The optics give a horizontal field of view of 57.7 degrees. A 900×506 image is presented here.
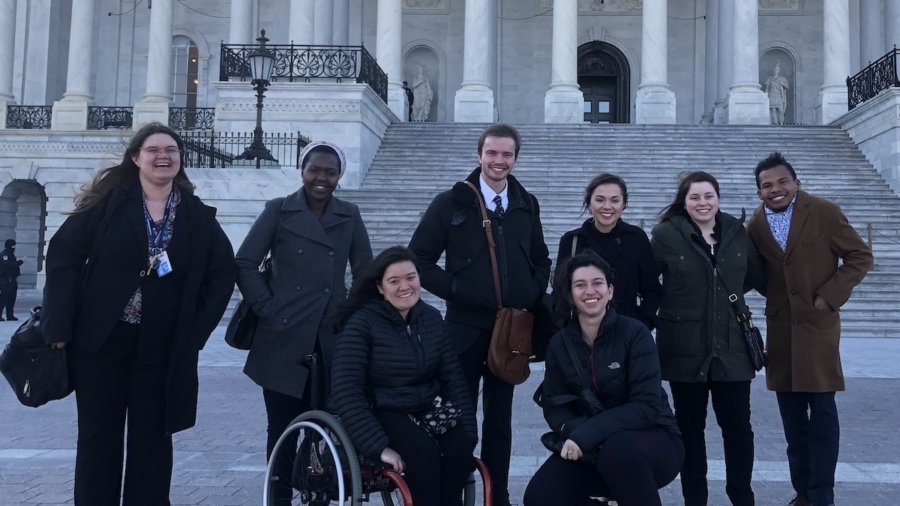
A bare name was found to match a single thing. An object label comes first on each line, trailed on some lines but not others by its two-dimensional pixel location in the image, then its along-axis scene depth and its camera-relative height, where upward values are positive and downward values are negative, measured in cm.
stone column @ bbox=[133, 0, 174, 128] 2609 +690
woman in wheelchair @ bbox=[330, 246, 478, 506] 388 -48
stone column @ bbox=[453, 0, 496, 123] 2423 +659
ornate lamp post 1712 +427
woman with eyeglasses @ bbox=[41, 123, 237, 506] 385 -16
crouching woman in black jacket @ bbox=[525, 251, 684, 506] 390 -56
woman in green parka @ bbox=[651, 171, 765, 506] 465 -19
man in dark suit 453 +15
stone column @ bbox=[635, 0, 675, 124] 2383 +655
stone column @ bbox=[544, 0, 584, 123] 2392 +652
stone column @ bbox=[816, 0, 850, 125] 2378 +709
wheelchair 376 -87
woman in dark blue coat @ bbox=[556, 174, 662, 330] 473 +26
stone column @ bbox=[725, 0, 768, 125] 2355 +649
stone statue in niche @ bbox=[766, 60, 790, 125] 2919 +737
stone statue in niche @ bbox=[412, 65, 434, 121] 3027 +722
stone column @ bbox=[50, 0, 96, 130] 2608 +702
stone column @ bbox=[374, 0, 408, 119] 2392 +723
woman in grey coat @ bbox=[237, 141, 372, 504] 447 +3
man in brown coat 479 +0
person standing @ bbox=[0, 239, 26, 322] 1664 -5
